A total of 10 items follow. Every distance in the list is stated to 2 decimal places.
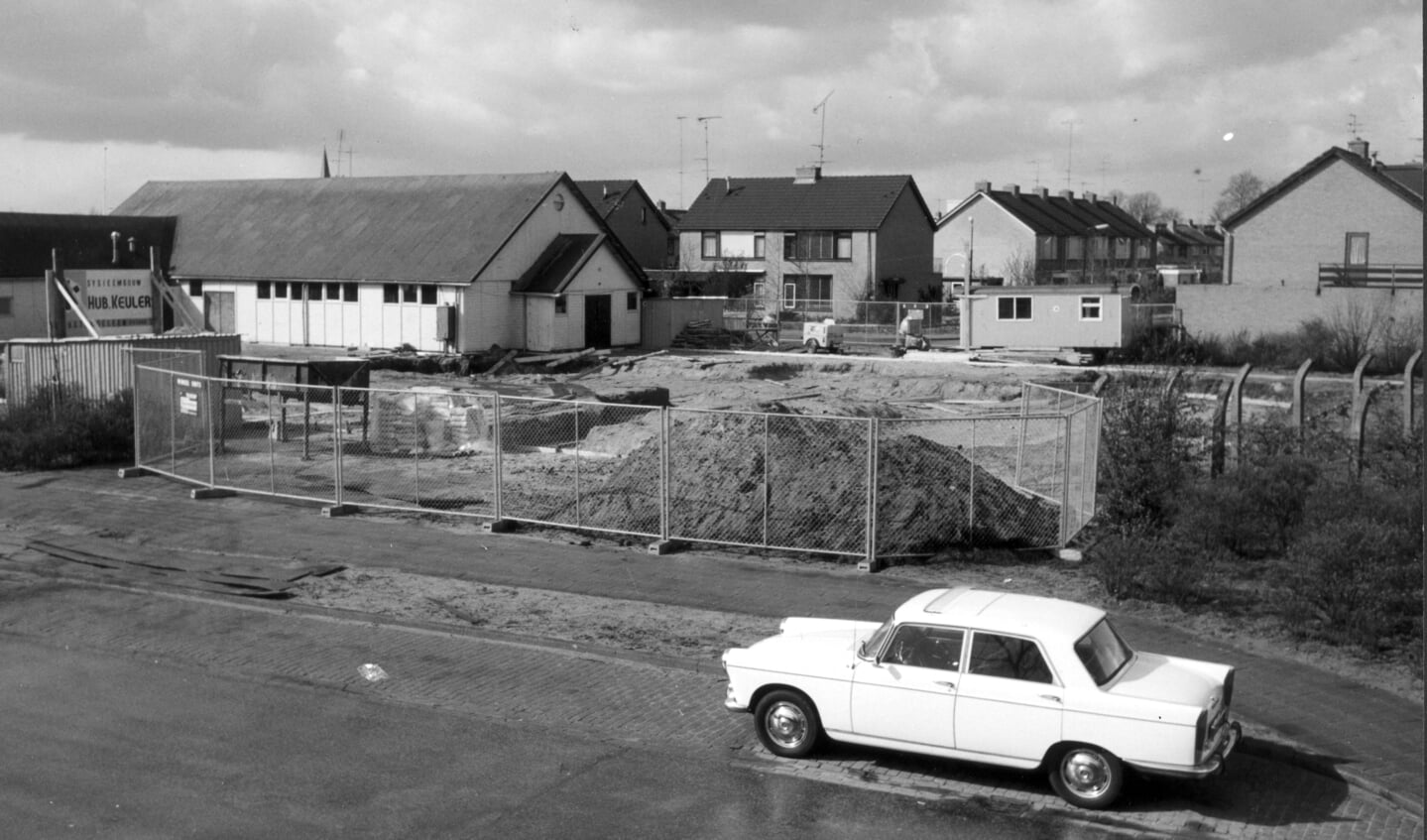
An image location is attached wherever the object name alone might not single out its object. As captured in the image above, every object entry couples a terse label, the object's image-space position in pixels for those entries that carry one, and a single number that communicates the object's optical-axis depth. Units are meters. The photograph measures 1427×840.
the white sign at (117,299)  32.03
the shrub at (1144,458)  17.50
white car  9.48
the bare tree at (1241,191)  113.06
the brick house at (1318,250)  51.19
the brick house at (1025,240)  87.88
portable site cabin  48.16
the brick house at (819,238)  73.81
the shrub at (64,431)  24.44
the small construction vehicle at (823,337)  52.38
